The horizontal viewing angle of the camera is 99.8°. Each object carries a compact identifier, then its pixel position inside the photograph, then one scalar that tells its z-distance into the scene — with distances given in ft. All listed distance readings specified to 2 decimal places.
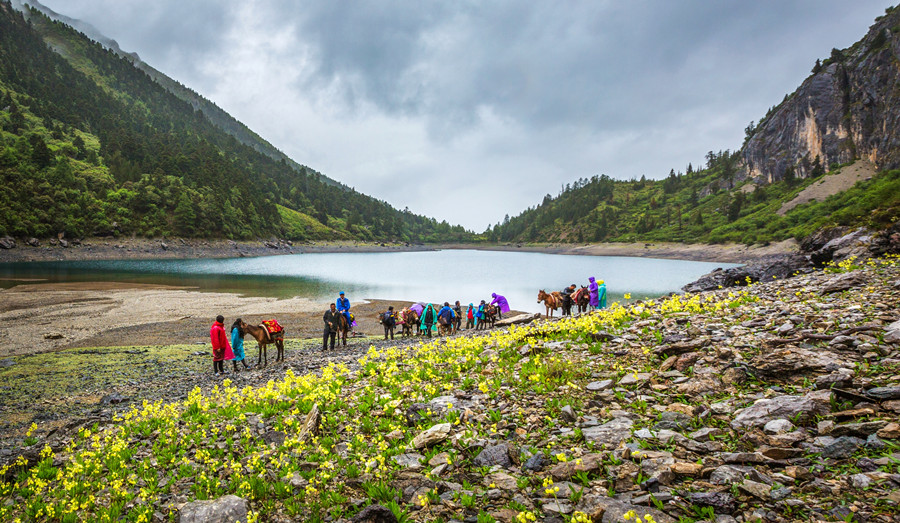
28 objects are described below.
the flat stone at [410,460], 20.98
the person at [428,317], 87.35
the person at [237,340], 59.52
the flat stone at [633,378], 26.86
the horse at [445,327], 86.99
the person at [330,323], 76.59
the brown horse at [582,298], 93.45
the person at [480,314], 94.48
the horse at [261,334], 62.17
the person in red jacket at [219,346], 56.70
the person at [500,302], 97.04
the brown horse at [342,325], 78.66
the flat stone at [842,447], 14.92
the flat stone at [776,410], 18.19
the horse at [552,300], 96.33
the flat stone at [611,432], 19.87
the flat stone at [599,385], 26.81
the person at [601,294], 87.66
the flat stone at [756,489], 13.77
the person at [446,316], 86.79
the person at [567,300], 91.46
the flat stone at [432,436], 22.67
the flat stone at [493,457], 19.94
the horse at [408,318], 91.56
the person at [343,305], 79.92
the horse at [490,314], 95.25
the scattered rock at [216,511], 18.38
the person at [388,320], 87.86
